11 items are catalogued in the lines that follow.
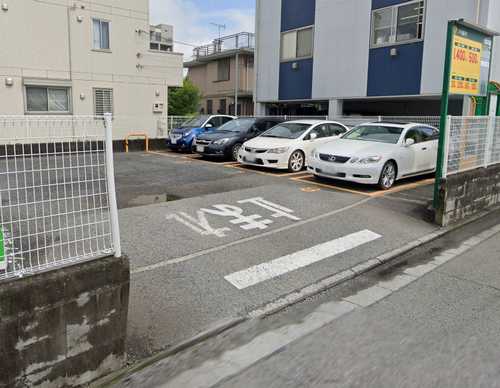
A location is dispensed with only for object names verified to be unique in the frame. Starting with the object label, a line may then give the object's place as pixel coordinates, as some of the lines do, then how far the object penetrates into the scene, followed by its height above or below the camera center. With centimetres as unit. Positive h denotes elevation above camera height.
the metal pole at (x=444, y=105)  678 +23
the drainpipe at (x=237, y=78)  2890 +269
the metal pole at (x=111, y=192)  301 -53
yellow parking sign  705 +91
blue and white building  1382 +244
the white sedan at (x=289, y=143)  1081 -64
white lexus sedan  880 -72
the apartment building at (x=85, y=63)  1427 +190
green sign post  684 +94
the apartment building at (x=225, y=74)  3066 +326
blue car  1543 -46
